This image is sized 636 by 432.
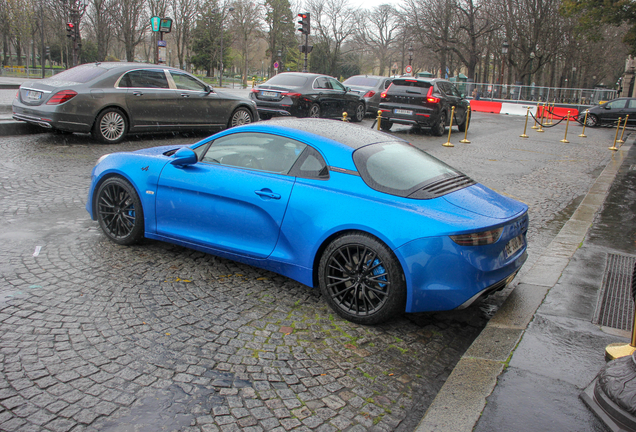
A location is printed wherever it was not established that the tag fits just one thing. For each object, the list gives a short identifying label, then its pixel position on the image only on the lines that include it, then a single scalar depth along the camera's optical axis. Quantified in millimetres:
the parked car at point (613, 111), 25750
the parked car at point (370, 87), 20203
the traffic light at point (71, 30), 28428
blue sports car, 3531
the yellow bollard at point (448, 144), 14477
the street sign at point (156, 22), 22959
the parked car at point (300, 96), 15359
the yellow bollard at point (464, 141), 15836
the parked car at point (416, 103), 16000
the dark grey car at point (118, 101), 10297
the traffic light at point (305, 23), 25916
